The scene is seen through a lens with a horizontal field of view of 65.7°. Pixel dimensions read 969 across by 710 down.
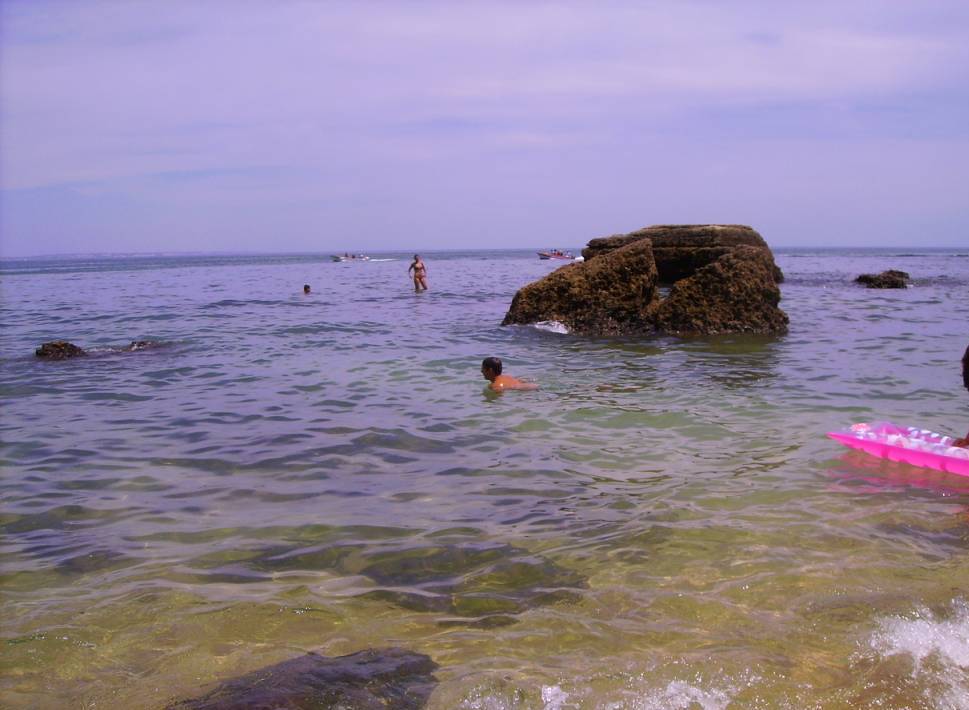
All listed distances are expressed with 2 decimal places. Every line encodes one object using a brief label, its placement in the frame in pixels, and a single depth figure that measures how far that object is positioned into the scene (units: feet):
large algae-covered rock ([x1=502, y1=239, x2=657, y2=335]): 49.44
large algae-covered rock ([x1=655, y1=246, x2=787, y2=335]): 47.47
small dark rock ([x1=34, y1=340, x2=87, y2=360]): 40.45
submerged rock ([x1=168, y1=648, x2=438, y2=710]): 10.24
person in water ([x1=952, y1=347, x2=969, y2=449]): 19.97
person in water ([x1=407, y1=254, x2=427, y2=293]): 92.99
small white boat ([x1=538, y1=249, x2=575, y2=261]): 202.49
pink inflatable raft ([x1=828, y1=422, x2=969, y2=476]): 19.85
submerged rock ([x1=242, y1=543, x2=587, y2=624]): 13.20
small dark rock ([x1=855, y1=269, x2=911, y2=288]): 91.45
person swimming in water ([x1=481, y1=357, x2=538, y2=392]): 30.78
